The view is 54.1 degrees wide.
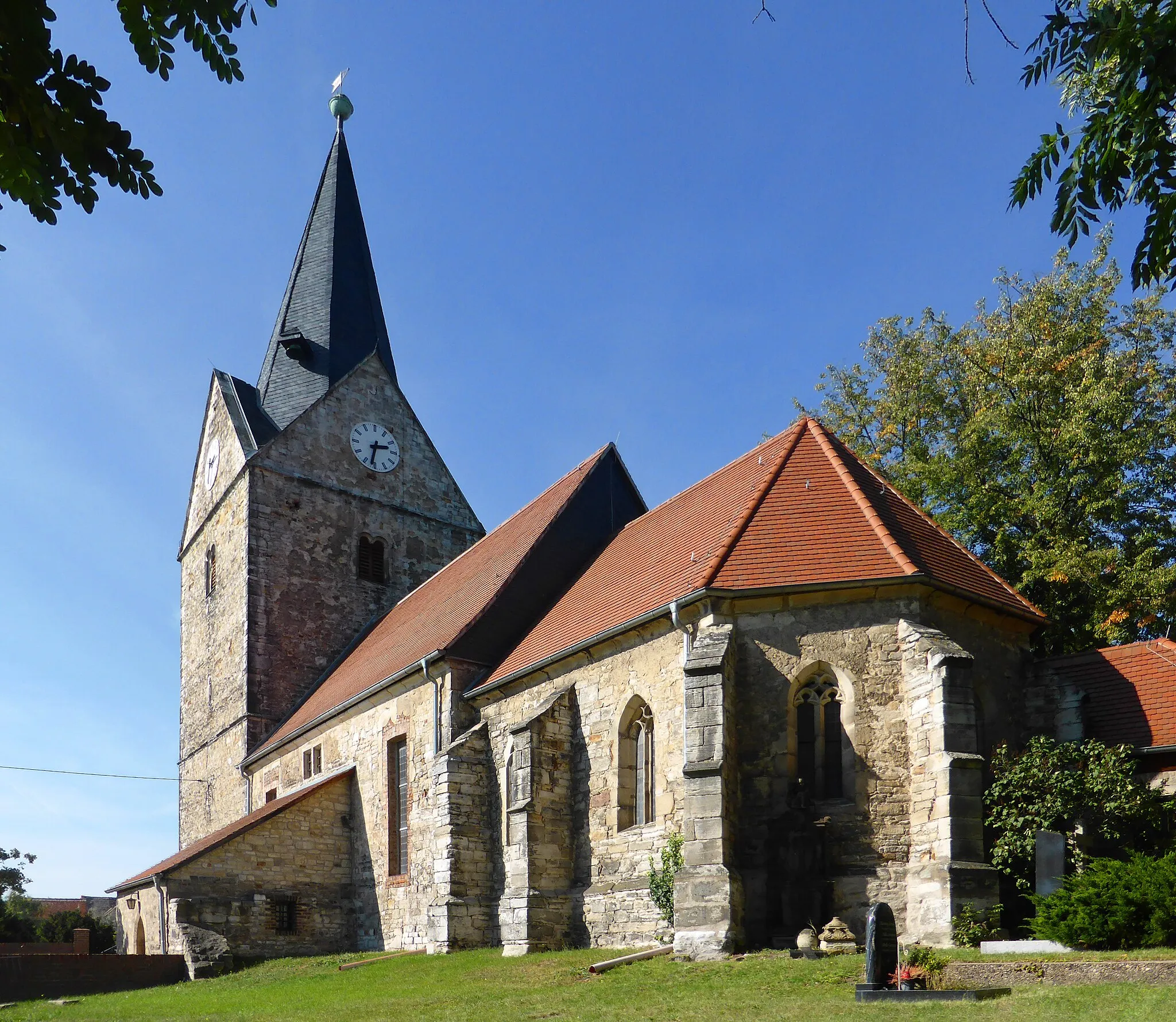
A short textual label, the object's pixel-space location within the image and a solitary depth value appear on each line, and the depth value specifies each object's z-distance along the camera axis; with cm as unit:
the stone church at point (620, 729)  1331
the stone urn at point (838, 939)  1212
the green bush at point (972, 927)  1189
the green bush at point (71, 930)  3016
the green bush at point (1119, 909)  1037
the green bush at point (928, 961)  1002
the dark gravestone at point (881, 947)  984
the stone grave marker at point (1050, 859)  1246
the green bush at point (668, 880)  1421
